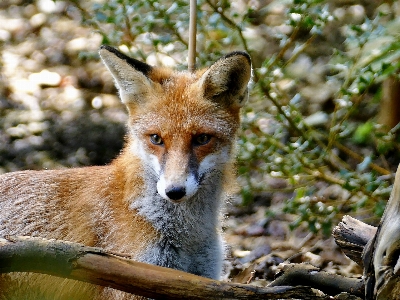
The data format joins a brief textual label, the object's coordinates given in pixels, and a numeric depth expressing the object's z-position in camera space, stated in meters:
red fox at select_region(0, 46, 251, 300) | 8.75
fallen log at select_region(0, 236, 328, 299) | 6.29
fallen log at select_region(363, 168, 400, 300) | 6.27
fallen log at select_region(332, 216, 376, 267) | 7.49
